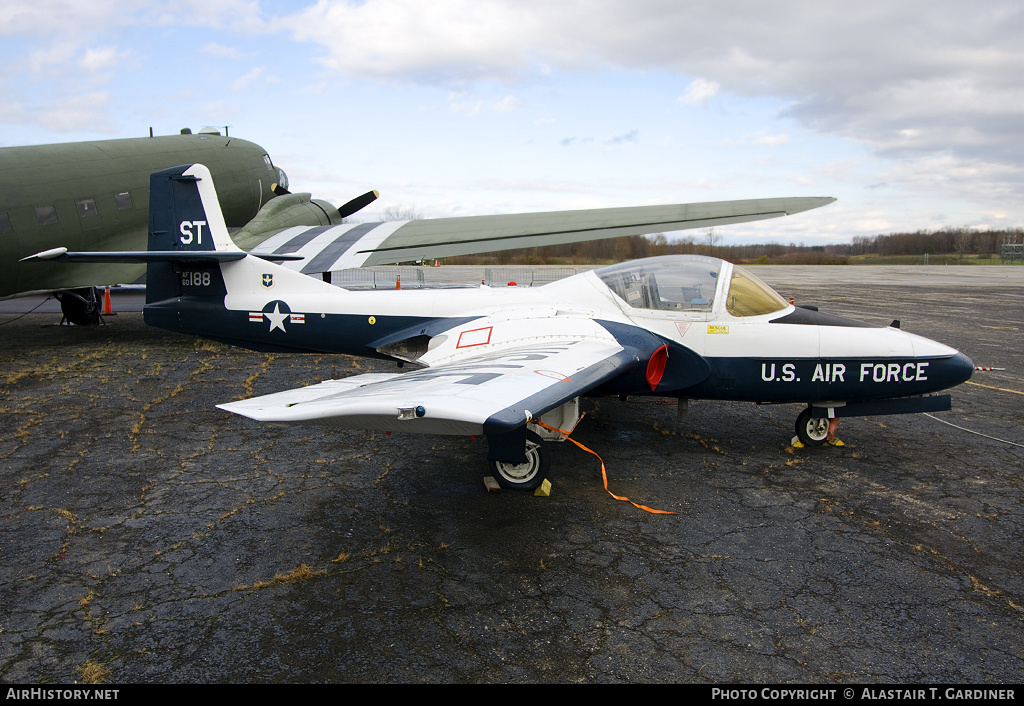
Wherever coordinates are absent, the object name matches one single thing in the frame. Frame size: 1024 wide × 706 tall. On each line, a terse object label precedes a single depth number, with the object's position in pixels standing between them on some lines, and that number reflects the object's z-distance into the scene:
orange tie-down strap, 5.66
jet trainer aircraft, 4.61
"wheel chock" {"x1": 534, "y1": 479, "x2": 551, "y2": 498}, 5.98
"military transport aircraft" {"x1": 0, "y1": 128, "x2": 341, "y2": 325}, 12.81
